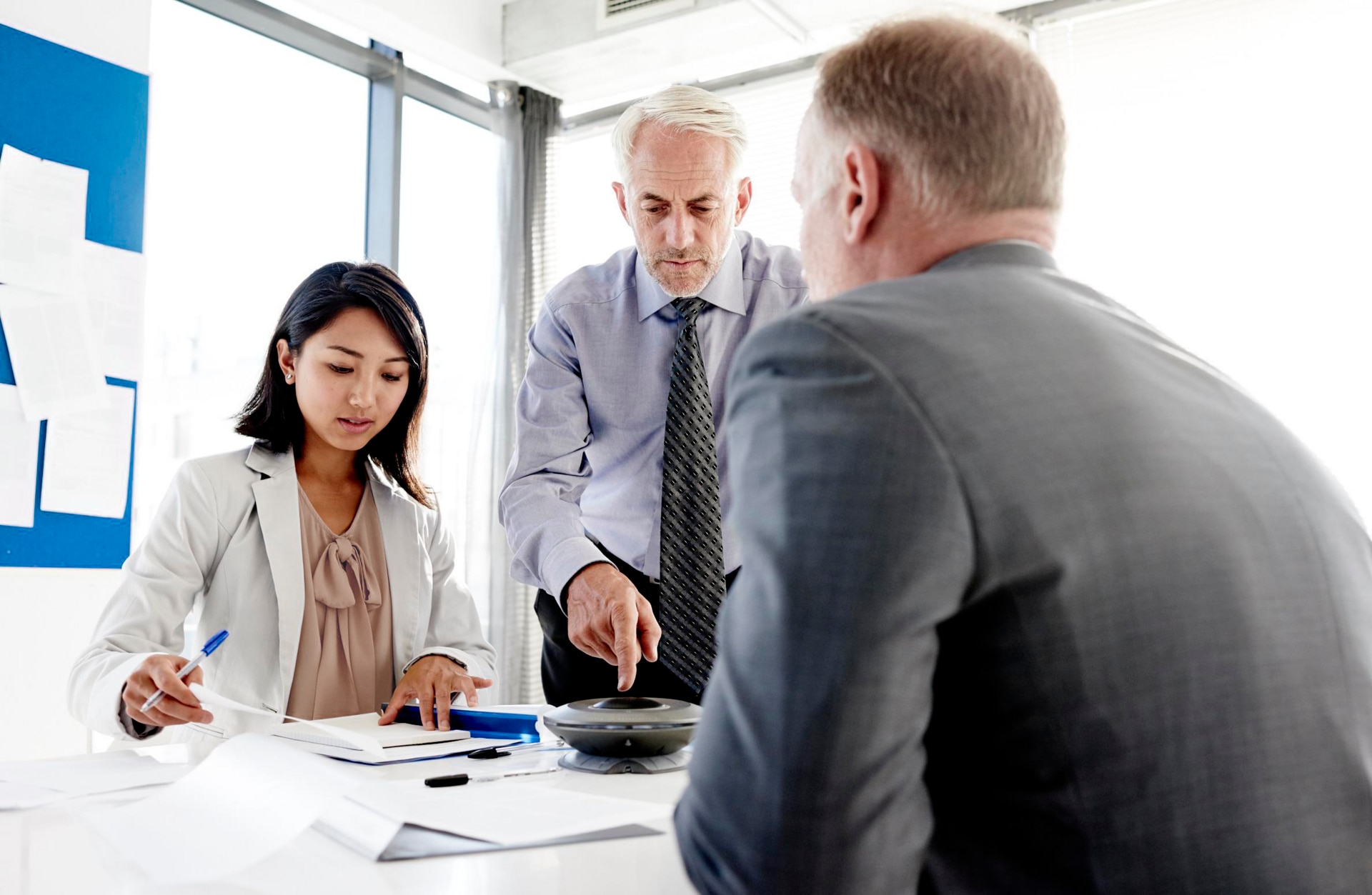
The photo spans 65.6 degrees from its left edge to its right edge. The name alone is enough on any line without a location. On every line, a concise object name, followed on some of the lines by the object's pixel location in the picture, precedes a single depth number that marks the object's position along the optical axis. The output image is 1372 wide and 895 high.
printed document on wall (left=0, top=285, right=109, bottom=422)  2.62
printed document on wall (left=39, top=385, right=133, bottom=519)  2.69
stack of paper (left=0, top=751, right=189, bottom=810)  1.07
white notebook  1.37
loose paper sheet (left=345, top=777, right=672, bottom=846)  0.90
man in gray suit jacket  0.57
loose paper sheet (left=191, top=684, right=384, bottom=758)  1.27
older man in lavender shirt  1.90
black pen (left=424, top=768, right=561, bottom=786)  1.13
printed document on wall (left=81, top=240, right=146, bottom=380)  2.80
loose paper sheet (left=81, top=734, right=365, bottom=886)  0.81
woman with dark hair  1.75
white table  0.78
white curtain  4.09
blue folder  1.48
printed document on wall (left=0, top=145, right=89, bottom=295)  2.63
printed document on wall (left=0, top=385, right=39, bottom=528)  2.59
